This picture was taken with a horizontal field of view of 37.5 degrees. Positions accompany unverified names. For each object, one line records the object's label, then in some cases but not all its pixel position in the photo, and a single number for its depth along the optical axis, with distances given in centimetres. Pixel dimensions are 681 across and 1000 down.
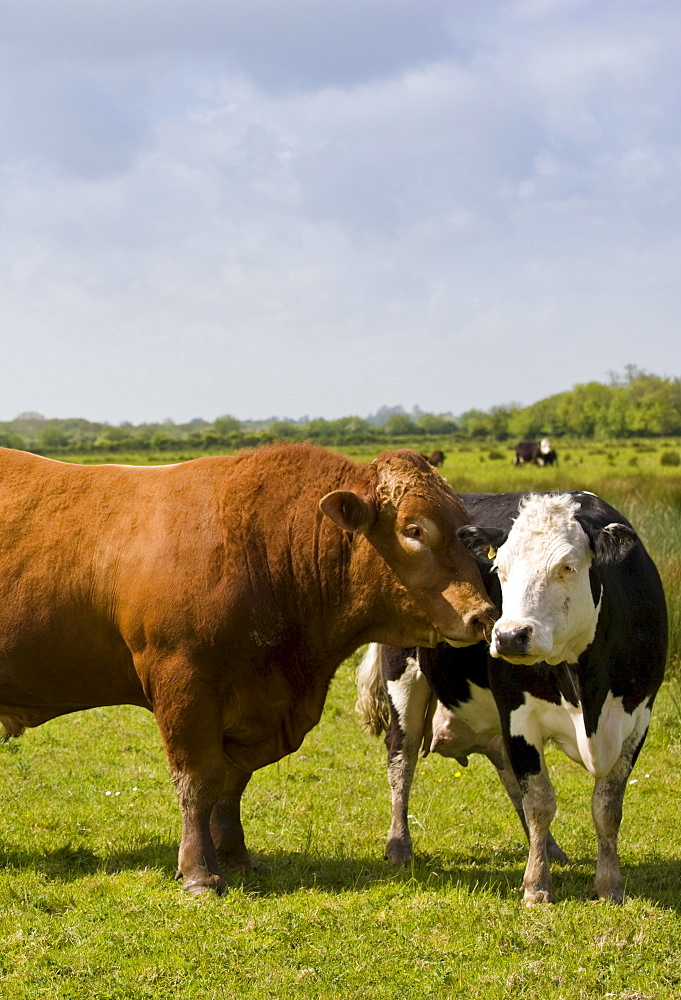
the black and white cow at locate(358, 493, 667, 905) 496
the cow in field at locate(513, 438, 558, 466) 5358
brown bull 540
